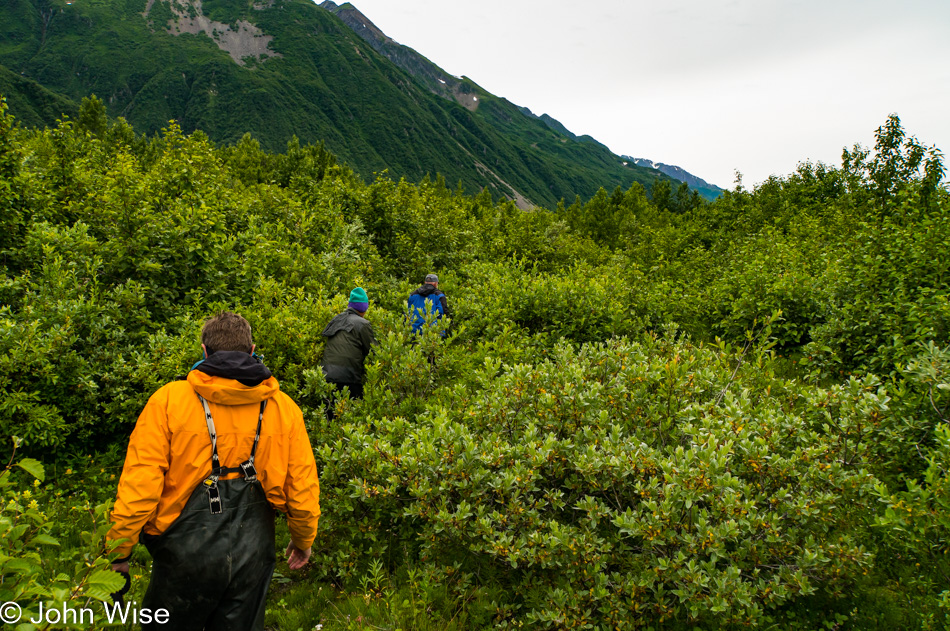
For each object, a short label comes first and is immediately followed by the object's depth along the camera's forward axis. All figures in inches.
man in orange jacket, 103.4
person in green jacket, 247.1
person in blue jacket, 334.0
